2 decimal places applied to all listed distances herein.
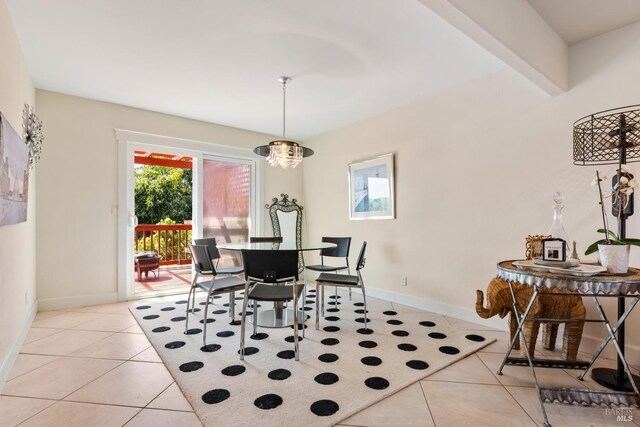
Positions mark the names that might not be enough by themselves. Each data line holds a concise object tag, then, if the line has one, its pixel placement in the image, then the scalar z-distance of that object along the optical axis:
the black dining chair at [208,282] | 2.64
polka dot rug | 1.67
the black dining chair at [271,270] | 2.35
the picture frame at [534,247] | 2.11
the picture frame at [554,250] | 1.72
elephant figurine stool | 2.08
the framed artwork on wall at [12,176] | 1.76
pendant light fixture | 3.06
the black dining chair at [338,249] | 3.72
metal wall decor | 2.67
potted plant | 1.61
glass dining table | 2.91
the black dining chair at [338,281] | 2.90
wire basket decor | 1.82
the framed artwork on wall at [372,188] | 3.84
